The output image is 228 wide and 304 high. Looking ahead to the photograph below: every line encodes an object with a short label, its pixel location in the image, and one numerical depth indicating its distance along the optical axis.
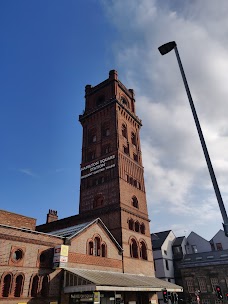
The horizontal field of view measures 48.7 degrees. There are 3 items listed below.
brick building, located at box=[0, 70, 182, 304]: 19.06
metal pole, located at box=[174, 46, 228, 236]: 7.21
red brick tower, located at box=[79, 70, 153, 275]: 30.62
